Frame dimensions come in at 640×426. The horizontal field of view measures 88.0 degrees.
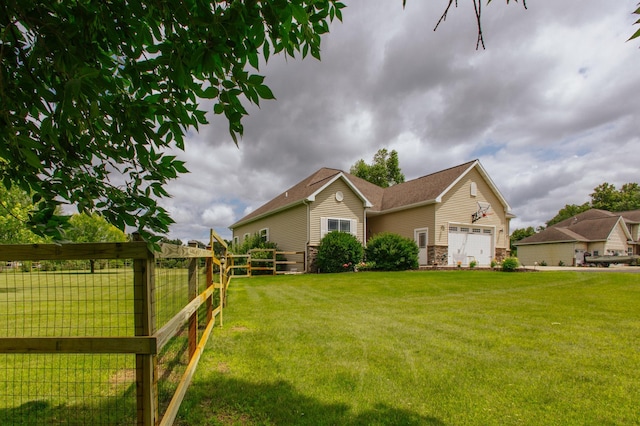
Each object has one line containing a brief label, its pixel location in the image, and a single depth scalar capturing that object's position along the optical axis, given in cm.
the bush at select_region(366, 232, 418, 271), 1669
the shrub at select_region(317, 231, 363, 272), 1681
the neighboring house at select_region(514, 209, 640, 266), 3111
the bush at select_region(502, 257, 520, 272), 1595
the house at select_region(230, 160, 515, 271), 1834
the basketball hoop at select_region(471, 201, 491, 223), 2002
